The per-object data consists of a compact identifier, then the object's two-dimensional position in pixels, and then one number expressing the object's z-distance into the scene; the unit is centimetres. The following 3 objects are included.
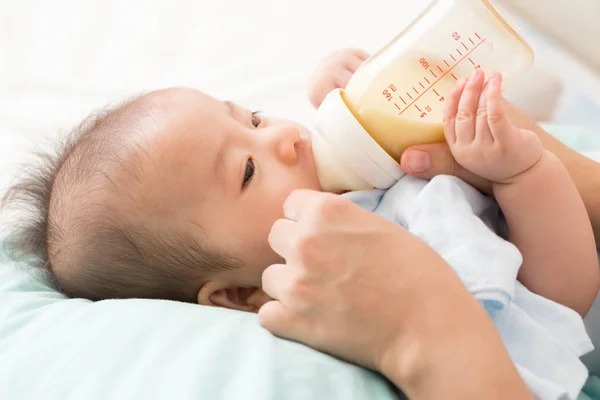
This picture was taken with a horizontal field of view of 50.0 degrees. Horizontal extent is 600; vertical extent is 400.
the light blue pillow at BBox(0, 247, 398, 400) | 66
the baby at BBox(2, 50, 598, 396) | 84
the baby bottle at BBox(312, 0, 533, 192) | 84
